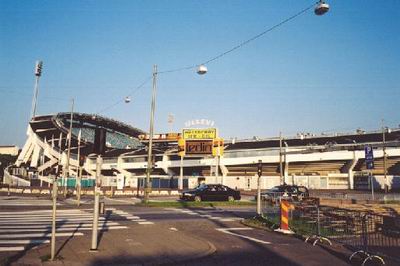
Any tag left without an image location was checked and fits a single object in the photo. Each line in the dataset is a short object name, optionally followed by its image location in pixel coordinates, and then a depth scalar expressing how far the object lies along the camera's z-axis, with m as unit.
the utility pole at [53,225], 8.66
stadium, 70.88
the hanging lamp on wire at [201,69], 22.41
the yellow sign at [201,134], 44.69
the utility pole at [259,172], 18.20
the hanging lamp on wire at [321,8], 13.56
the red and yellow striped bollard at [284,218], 14.94
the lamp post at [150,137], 28.17
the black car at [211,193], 32.34
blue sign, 26.25
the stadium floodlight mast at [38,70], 99.07
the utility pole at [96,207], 9.74
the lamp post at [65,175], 35.44
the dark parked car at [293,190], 34.24
